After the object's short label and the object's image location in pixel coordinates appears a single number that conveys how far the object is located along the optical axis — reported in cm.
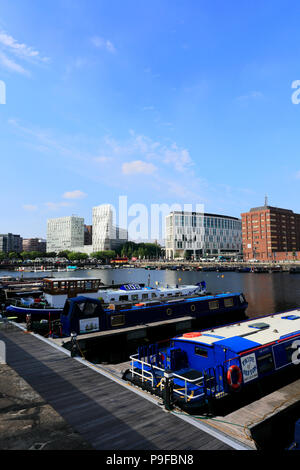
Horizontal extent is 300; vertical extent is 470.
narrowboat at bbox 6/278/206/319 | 3059
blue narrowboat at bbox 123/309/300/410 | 1330
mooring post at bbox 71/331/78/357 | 1645
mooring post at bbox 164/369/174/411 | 1041
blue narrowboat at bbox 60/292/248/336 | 2397
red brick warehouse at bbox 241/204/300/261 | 18475
